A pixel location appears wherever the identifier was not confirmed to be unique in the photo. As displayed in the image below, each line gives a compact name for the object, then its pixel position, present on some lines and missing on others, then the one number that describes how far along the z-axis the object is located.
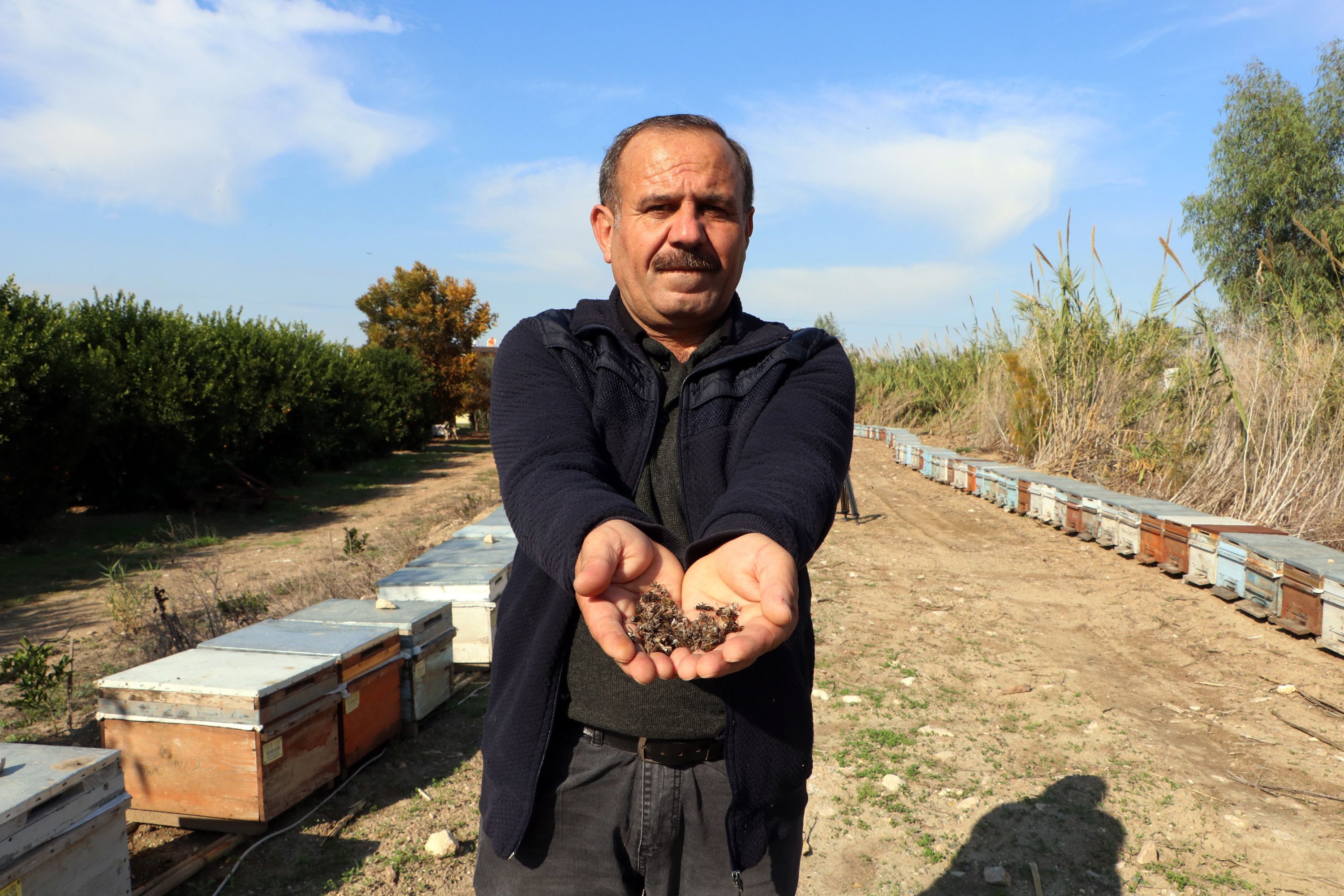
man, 1.55
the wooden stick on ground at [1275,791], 3.96
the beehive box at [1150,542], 7.93
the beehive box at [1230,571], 6.62
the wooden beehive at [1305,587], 5.63
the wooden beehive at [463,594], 5.29
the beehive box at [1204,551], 7.02
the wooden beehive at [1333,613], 5.39
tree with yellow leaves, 29.11
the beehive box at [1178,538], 7.46
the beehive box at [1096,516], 9.05
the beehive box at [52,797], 2.43
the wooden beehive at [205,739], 3.46
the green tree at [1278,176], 18.67
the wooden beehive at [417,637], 4.68
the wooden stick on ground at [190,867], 3.20
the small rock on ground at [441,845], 3.65
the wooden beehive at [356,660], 4.04
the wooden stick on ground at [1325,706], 4.90
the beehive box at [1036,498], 10.79
